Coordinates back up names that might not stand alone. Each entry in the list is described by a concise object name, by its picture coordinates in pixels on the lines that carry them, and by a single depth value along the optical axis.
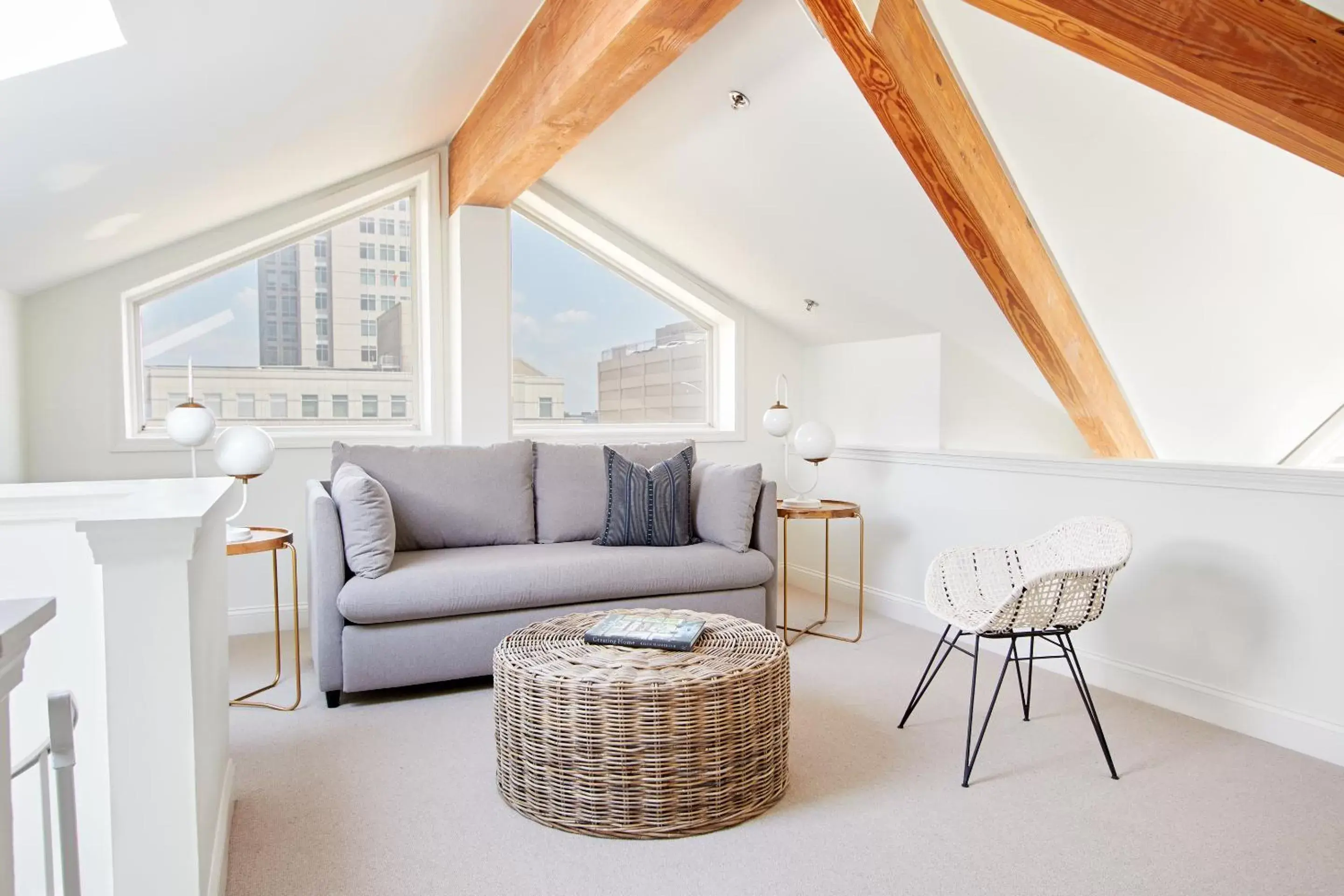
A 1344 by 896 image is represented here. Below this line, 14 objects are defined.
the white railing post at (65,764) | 1.01
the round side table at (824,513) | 4.01
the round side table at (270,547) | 3.10
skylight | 1.97
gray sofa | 3.19
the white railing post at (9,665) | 0.79
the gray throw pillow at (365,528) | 3.24
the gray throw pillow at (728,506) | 3.85
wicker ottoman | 2.23
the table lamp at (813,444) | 4.22
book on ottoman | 2.49
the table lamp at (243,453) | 3.18
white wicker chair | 2.53
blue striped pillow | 3.84
